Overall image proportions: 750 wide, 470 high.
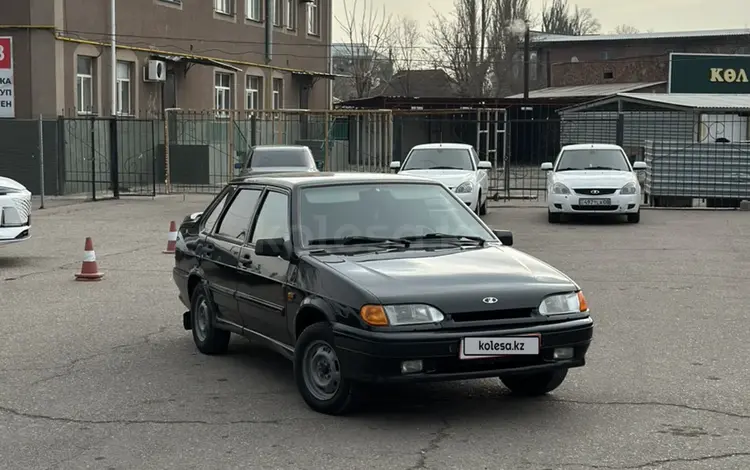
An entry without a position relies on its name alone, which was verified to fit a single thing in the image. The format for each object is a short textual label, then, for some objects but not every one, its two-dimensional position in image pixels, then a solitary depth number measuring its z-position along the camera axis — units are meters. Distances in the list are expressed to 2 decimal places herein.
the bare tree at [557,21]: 82.66
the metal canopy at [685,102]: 27.26
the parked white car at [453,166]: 20.44
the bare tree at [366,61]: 61.19
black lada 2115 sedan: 5.86
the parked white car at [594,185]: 19.58
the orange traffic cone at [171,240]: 14.80
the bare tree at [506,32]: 63.06
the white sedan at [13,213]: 13.25
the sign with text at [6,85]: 27.03
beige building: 27.02
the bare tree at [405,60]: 64.69
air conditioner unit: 31.05
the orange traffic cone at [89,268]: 12.34
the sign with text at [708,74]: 41.62
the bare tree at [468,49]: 62.50
